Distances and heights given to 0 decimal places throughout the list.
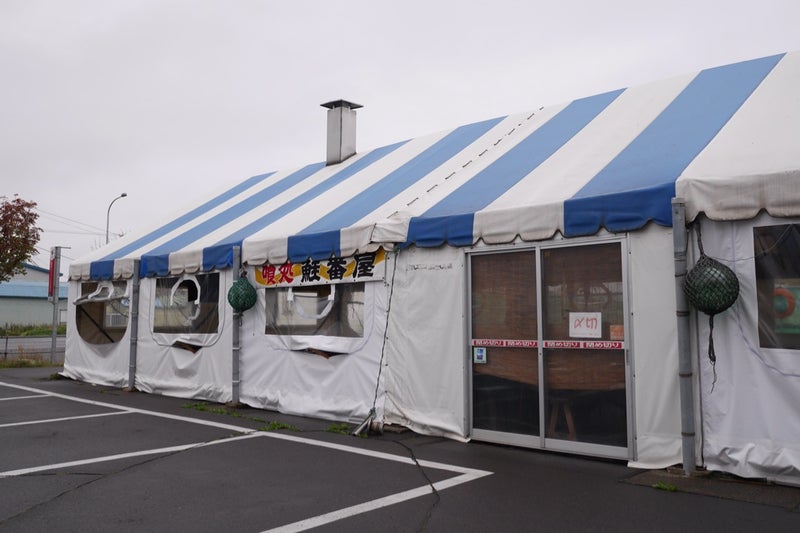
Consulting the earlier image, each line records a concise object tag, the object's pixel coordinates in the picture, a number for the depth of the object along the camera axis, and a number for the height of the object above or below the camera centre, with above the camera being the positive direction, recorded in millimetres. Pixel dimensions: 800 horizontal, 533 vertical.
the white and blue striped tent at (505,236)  5414 +859
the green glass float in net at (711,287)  5258 +222
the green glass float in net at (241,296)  9516 +250
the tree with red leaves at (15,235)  22109 +2596
